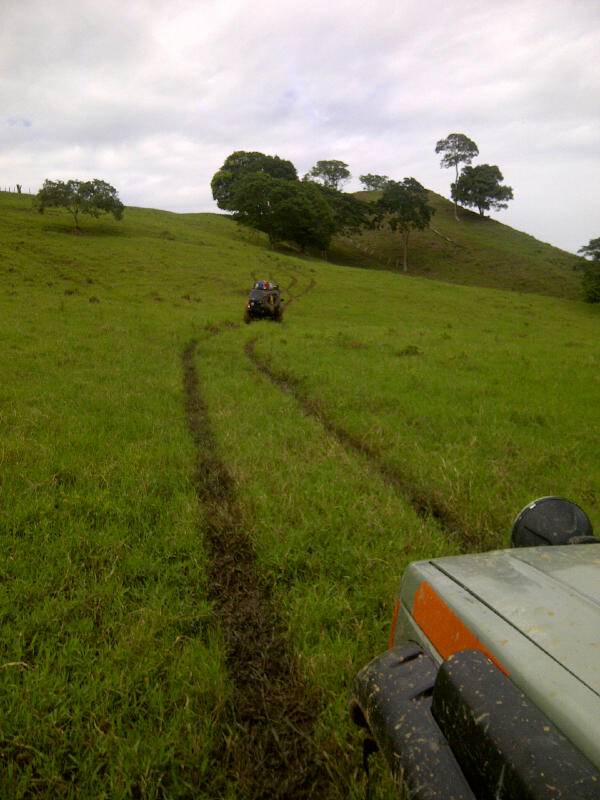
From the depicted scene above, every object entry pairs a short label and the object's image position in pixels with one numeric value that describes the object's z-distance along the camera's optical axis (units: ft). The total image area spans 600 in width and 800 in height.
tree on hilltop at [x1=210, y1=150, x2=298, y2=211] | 242.37
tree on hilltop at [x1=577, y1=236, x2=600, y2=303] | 134.62
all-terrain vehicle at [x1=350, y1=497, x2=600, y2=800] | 3.53
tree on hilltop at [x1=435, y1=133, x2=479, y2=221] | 279.28
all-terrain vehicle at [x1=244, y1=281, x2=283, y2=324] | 69.72
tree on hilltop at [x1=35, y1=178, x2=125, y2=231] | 139.44
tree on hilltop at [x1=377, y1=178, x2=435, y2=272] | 200.34
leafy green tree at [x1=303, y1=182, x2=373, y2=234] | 211.20
